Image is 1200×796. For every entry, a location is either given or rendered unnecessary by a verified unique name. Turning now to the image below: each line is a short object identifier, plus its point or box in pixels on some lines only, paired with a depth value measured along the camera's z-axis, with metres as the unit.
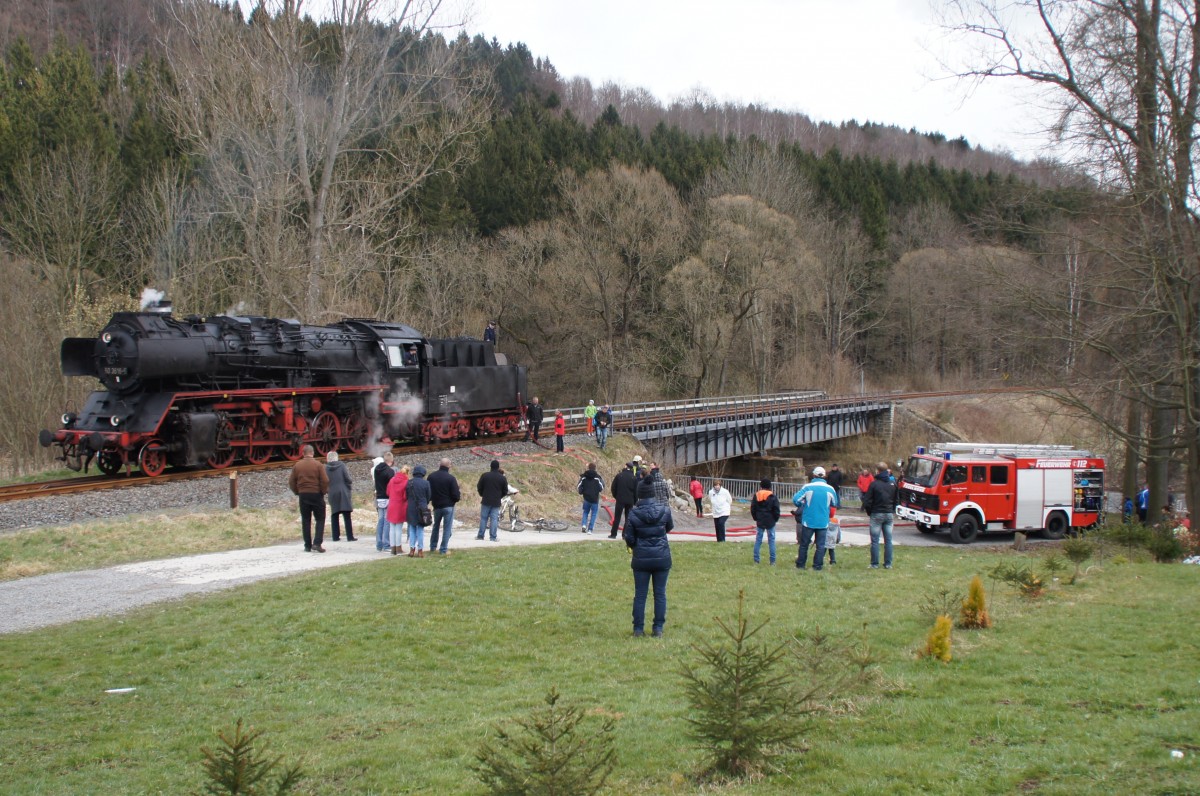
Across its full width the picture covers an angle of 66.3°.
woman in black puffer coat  10.74
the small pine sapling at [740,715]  6.45
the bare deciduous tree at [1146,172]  19.72
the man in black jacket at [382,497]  17.81
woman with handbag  16.39
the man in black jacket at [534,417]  34.16
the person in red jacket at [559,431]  32.84
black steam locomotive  21.94
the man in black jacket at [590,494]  21.99
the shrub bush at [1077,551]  15.30
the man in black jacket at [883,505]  16.94
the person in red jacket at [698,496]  30.77
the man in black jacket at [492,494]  19.09
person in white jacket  21.45
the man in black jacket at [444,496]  16.75
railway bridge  43.00
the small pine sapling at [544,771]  5.10
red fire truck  26.64
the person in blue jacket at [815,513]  16.14
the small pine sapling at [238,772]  5.04
